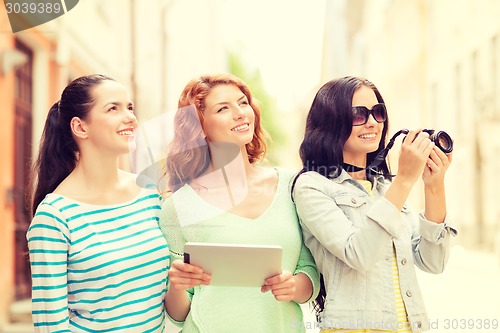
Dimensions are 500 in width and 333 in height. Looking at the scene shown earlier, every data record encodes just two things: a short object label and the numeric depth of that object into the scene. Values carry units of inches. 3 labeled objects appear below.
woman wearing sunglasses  127.5
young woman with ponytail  130.9
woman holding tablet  136.1
